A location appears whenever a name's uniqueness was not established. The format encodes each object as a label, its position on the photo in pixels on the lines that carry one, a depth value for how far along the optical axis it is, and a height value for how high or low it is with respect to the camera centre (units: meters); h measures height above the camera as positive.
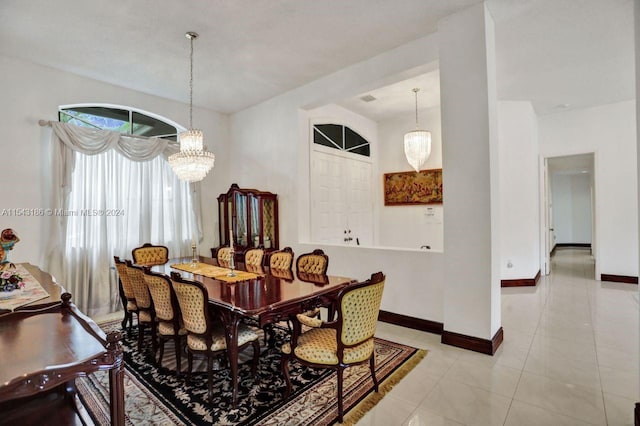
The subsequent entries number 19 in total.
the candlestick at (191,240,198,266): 3.71 -0.50
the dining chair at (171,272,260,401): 2.20 -0.79
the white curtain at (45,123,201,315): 4.02 +0.17
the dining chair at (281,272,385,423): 1.98 -0.82
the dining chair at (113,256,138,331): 3.18 -0.71
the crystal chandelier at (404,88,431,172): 5.18 +1.15
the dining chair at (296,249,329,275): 3.24 -0.49
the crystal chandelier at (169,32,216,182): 3.52 +0.66
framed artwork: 6.04 +0.57
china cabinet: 4.97 -0.02
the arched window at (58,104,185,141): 4.34 +1.48
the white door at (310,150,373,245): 5.41 +0.31
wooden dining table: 2.15 -0.59
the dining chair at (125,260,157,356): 2.89 -0.73
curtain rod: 3.89 +1.19
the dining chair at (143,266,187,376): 2.52 -0.74
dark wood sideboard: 1.02 -0.51
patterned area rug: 2.08 -1.32
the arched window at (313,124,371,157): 5.50 +1.47
